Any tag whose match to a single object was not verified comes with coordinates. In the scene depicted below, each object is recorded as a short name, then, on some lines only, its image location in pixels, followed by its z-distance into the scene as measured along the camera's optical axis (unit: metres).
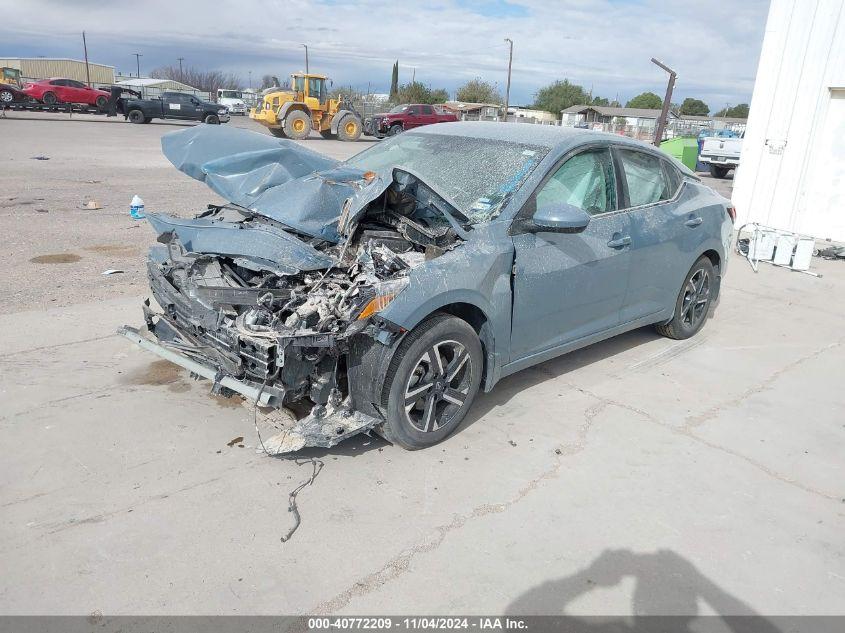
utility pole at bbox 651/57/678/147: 16.50
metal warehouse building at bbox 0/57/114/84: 78.12
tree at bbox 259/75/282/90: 31.39
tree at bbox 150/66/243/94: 101.69
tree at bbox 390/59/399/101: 70.57
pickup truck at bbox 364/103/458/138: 32.00
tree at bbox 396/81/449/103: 66.19
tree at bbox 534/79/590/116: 90.38
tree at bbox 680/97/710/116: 105.72
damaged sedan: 3.31
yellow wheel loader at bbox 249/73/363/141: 27.23
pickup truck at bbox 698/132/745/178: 21.50
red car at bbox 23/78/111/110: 32.00
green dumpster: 22.38
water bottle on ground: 8.38
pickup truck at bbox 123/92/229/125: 31.00
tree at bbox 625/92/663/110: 98.88
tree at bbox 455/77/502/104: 81.00
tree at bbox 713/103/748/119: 94.00
